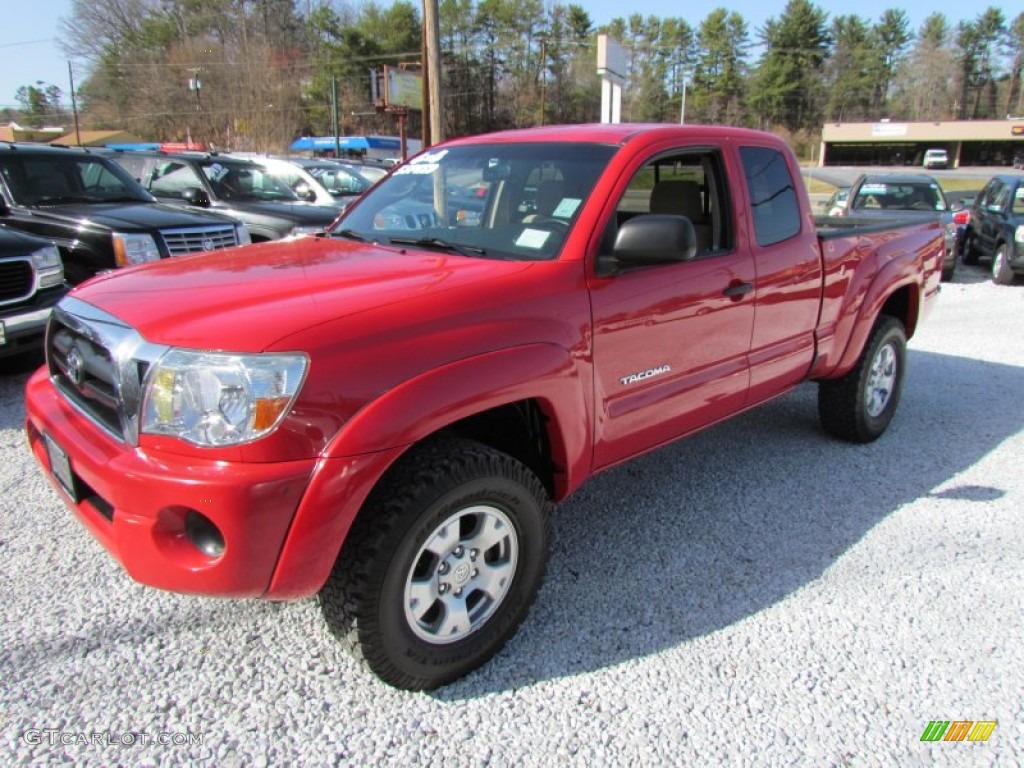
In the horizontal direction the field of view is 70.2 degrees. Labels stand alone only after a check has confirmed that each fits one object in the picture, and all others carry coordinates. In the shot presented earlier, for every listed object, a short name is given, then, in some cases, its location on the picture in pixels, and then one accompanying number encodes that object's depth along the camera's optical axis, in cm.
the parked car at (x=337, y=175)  1409
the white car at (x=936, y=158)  6253
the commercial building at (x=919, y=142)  6788
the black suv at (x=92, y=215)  609
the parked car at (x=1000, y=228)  1037
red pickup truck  200
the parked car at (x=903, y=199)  1086
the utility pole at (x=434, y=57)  986
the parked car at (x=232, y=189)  876
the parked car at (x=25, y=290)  475
